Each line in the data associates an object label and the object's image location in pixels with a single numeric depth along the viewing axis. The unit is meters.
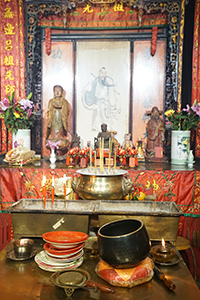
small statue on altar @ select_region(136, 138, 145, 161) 4.53
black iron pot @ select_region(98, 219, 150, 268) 1.02
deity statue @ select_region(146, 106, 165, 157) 4.70
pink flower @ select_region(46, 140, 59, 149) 4.51
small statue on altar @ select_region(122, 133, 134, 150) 4.72
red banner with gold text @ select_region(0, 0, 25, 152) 4.73
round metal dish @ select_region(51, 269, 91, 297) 0.97
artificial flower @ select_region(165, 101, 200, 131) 4.18
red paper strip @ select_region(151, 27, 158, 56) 4.88
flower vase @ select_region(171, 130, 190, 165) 4.25
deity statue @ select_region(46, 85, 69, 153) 4.89
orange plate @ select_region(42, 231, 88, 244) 1.30
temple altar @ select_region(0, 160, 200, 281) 3.46
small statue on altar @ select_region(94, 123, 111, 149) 4.47
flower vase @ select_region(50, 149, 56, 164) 4.28
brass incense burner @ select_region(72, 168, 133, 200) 1.78
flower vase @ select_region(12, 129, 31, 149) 4.45
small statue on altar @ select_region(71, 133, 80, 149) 4.71
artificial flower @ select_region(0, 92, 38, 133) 4.29
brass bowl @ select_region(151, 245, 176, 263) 1.20
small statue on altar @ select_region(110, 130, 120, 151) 4.56
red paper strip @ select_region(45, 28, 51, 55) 5.01
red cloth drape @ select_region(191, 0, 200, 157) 4.50
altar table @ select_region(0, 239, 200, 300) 0.96
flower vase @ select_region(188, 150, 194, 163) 3.94
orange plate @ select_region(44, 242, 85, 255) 1.15
